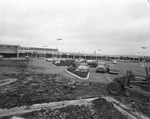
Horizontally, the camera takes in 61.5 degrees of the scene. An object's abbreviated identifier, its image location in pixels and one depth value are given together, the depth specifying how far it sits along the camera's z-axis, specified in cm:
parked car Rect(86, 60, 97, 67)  3414
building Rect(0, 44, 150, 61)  6359
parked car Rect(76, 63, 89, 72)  2066
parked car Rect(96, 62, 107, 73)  2180
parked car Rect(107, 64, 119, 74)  2127
